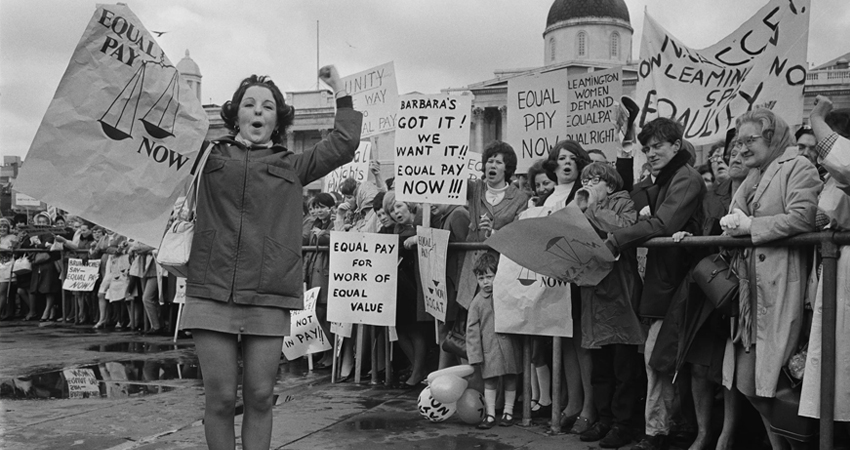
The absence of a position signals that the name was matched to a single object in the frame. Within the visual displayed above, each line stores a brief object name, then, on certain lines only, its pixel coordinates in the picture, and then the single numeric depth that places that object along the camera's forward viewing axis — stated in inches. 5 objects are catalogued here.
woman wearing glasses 181.2
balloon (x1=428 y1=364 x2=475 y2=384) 248.5
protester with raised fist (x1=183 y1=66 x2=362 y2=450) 152.0
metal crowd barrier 170.2
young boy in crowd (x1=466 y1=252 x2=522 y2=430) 249.8
